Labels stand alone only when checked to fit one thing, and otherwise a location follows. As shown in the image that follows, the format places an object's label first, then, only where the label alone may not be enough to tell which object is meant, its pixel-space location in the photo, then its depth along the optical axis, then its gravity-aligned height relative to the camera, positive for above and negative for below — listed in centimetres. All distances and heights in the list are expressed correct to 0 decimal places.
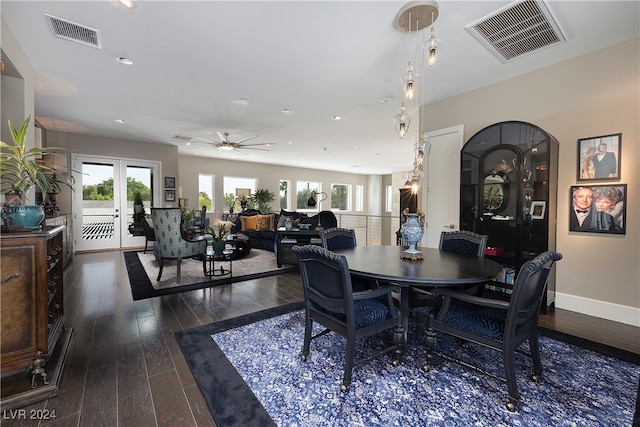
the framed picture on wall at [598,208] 272 +4
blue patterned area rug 153 -114
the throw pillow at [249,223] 716 -40
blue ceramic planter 175 -7
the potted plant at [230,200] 965 +24
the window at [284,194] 1112 +57
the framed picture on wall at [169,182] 739 +67
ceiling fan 612 +161
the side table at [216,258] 405 -76
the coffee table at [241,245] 520 -76
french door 641 +22
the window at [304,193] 1178 +67
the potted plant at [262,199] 979 +31
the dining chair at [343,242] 254 -35
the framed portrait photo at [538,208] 300 +3
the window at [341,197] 1302 +57
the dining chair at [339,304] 169 -66
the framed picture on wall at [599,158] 273 +55
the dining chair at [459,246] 250 -35
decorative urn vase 231 -18
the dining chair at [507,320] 154 -70
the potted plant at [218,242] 403 -51
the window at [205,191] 917 +53
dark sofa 652 -58
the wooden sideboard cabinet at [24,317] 161 -68
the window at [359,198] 1393 +54
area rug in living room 374 -108
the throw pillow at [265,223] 718 -40
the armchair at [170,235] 385 -40
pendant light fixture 211 +156
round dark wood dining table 172 -41
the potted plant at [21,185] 175 +13
